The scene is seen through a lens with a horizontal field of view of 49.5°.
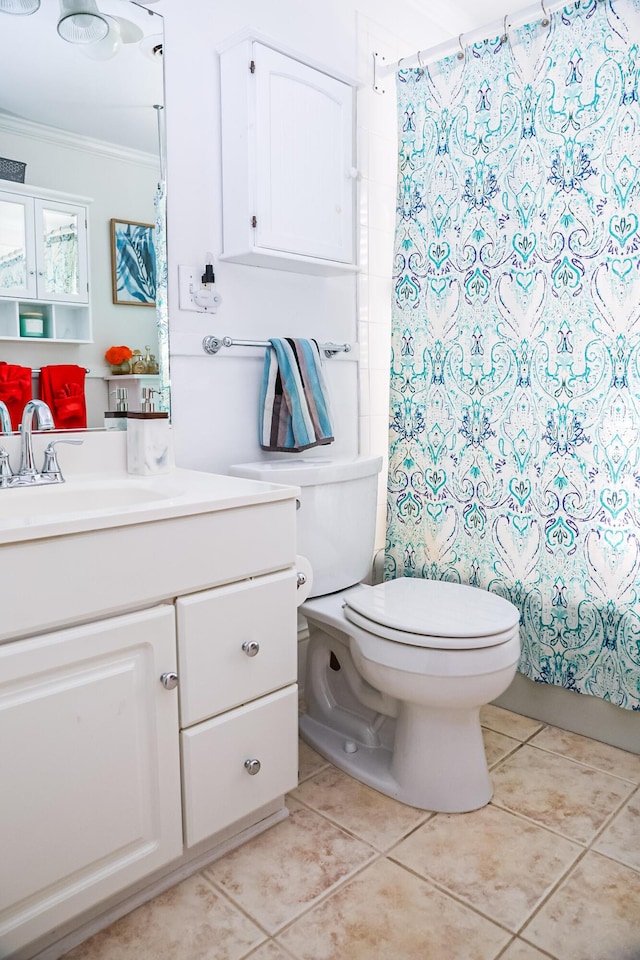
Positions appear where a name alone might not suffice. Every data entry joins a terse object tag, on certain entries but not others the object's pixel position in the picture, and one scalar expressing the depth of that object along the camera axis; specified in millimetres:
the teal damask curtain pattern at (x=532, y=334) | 1700
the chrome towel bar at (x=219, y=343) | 1813
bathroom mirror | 1473
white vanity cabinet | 1074
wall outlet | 1759
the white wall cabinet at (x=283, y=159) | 1740
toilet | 1530
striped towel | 1891
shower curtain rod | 1745
